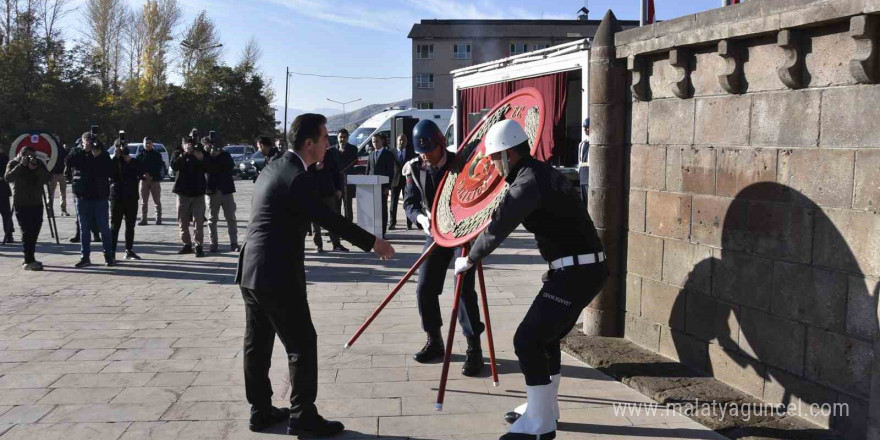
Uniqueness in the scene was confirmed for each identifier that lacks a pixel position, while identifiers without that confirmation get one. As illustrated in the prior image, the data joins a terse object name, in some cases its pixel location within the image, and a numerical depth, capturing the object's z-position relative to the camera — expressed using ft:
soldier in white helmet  14.02
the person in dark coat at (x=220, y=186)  39.99
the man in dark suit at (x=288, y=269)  14.48
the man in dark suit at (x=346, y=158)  45.03
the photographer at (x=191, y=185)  39.65
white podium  39.68
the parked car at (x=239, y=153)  128.06
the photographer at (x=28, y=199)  35.94
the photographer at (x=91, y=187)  35.86
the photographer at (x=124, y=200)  37.96
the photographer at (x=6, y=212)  44.80
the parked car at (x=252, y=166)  121.08
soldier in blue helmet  18.67
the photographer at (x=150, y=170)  49.60
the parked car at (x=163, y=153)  118.70
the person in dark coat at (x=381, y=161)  46.52
